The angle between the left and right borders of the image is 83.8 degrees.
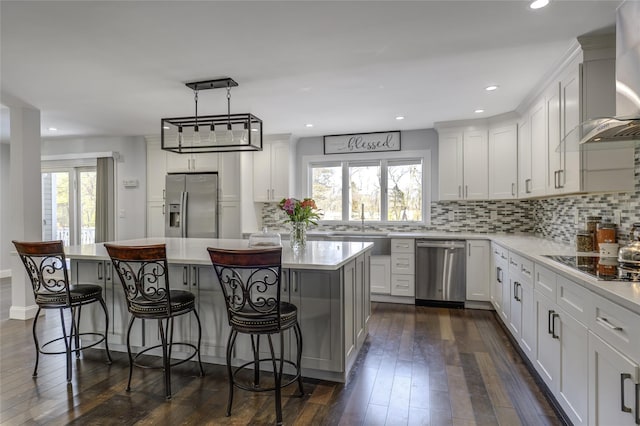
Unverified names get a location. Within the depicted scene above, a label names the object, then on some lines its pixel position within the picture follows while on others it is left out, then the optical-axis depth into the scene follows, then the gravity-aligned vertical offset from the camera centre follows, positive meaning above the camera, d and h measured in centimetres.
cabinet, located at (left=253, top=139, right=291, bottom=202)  565 +64
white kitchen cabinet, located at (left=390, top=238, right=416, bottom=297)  479 -75
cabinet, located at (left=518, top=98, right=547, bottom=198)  345 +64
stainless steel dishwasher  459 -79
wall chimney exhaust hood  186 +69
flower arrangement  308 +1
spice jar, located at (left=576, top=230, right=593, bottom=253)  288 -24
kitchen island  255 -69
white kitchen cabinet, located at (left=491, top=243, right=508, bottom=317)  373 -68
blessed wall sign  550 +109
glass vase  310 -20
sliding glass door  629 +13
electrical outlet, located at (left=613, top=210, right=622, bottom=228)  273 -4
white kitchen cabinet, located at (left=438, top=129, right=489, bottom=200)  480 +66
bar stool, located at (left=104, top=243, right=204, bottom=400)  231 -59
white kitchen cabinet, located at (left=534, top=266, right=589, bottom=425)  183 -81
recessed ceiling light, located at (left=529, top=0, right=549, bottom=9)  207 +122
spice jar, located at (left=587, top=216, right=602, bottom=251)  288 -11
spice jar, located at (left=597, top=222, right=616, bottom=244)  268 -16
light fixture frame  321 +78
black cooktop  178 -32
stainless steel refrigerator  555 +9
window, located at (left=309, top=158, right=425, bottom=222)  556 +36
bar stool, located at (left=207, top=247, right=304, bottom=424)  199 -59
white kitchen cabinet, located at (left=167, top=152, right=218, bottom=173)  561 +78
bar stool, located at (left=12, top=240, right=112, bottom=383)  256 -60
